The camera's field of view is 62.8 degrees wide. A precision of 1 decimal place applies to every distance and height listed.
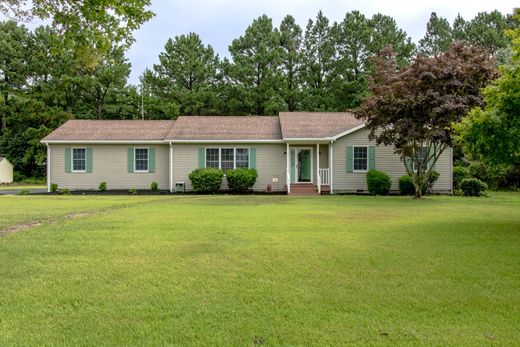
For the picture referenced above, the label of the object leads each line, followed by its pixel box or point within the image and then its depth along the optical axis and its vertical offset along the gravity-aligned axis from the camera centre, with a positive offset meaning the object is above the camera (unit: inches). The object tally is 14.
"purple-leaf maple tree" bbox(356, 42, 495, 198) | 618.2 +120.5
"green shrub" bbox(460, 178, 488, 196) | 765.3 -21.7
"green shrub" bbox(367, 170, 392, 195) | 768.9 -11.3
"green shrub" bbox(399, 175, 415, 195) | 780.0 -19.2
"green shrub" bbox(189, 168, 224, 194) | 794.2 -3.0
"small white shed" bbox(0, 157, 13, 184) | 1348.4 +27.2
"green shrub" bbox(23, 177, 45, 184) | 1378.0 -3.1
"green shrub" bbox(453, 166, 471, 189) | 876.6 +0.0
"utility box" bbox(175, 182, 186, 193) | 832.3 -18.2
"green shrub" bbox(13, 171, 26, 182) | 1422.6 +7.5
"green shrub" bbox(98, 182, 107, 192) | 840.3 -16.9
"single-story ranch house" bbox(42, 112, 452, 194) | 814.5 +39.2
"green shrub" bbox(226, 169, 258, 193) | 797.2 -3.4
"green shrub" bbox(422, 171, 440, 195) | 794.2 -10.6
